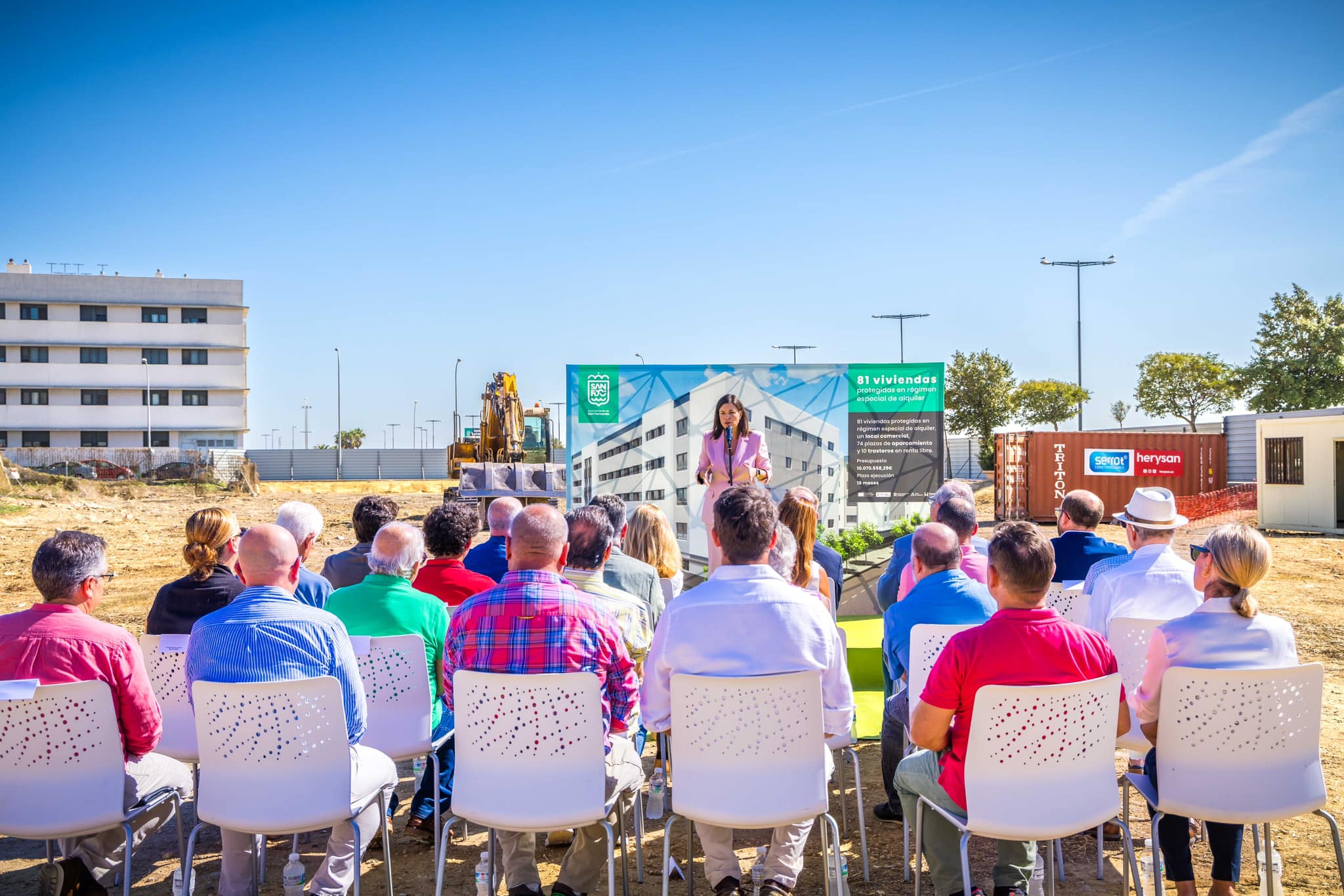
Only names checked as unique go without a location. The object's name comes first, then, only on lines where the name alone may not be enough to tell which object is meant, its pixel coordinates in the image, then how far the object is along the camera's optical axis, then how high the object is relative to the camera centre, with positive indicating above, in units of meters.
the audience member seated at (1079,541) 5.11 -0.53
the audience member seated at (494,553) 5.32 -0.58
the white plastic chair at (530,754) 2.85 -0.93
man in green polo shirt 3.80 -0.62
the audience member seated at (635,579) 4.41 -0.61
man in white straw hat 4.05 -0.58
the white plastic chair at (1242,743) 2.87 -0.93
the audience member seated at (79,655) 3.06 -0.66
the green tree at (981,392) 36.91 +2.14
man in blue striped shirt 3.01 -0.64
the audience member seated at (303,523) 4.10 -0.31
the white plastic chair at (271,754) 2.83 -0.92
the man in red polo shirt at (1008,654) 2.71 -0.61
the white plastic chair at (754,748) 2.82 -0.91
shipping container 24.73 -0.62
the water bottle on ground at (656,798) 4.49 -1.69
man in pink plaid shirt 3.10 -0.64
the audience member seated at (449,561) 4.40 -0.52
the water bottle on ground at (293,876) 3.11 -1.41
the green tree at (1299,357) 31.69 +2.93
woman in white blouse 3.00 -0.61
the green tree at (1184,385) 35.69 +2.27
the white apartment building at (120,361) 49.19 +5.10
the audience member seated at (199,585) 3.99 -0.56
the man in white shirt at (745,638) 2.99 -0.61
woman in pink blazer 7.66 -0.03
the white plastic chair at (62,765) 2.89 -0.97
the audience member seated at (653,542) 4.89 -0.48
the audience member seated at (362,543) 4.85 -0.48
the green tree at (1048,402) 39.72 +1.83
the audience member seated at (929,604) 3.78 -0.64
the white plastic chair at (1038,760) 2.65 -0.91
